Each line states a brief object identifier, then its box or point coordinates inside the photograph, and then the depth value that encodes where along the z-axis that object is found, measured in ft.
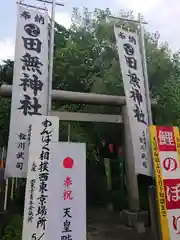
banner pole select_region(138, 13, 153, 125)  13.94
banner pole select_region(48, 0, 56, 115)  12.84
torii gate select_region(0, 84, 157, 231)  17.03
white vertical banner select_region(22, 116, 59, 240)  8.77
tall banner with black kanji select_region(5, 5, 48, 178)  11.79
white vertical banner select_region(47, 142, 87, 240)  8.97
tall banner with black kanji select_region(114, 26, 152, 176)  12.96
